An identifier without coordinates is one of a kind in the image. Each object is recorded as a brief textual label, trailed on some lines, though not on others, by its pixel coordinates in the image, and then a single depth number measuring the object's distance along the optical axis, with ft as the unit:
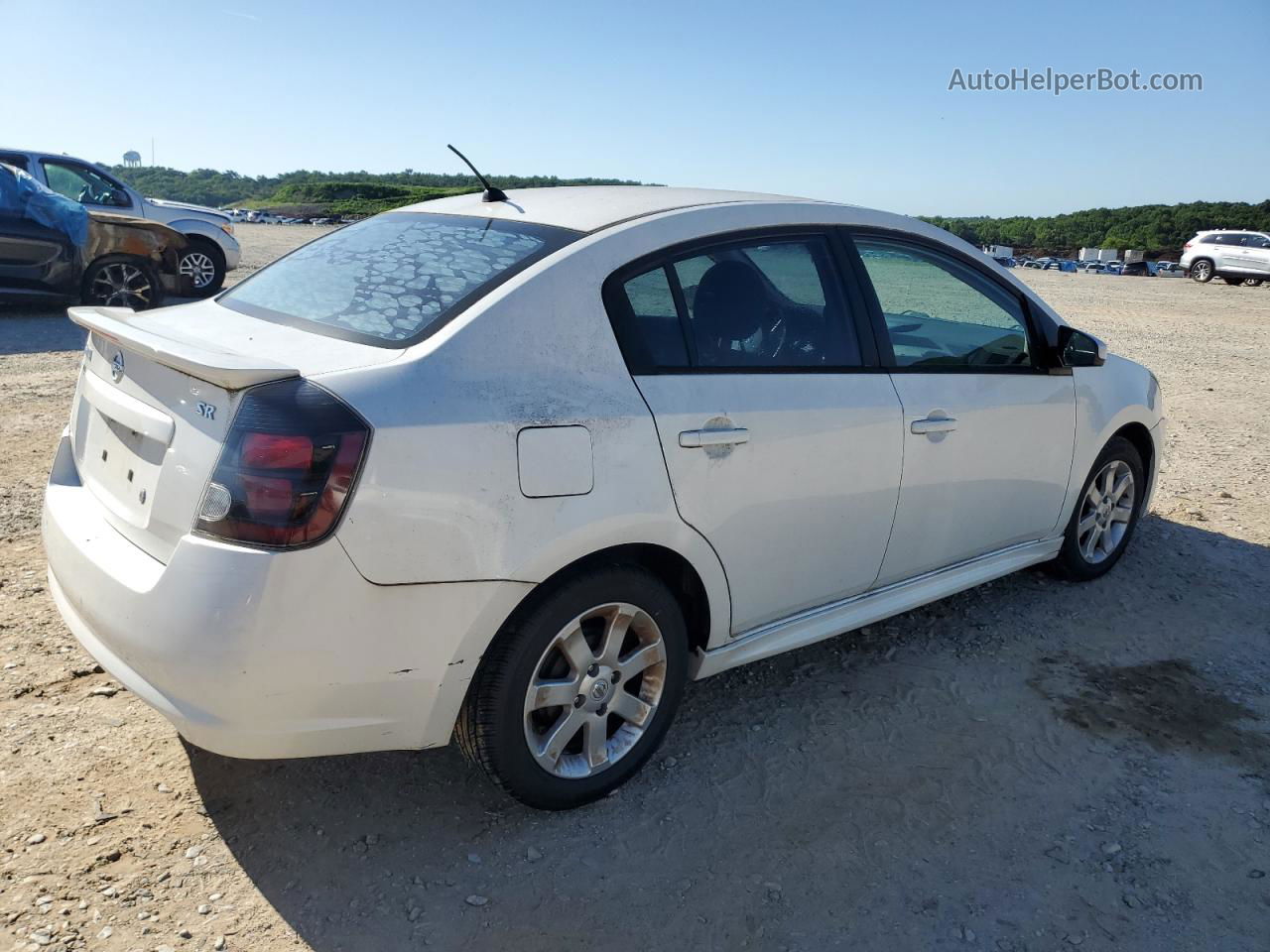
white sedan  7.66
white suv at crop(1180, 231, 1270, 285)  98.02
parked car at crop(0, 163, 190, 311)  34.60
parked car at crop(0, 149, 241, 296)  39.99
